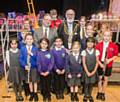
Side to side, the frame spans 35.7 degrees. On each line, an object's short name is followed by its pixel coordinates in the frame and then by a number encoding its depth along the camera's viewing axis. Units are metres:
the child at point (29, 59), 2.69
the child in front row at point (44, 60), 2.66
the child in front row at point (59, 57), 2.72
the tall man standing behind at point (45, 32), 2.78
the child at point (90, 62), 2.70
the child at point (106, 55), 2.78
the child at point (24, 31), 2.94
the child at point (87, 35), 2.81
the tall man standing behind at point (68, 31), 2.81
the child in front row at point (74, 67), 2.72
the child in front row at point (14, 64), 2.74
